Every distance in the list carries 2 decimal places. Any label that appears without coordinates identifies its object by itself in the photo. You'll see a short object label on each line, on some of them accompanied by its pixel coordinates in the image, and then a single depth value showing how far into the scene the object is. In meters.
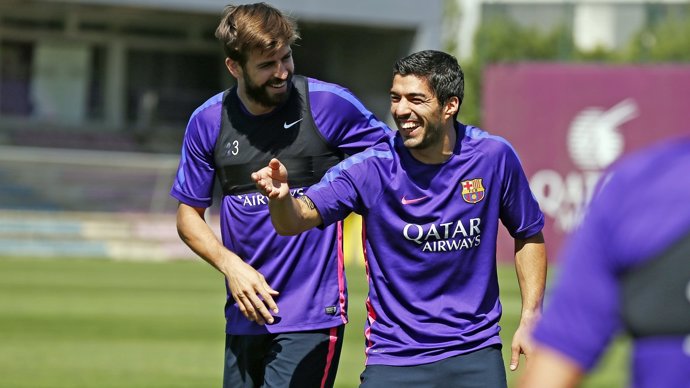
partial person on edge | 5.11
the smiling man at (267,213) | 11.84
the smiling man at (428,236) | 10.61
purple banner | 55.12
